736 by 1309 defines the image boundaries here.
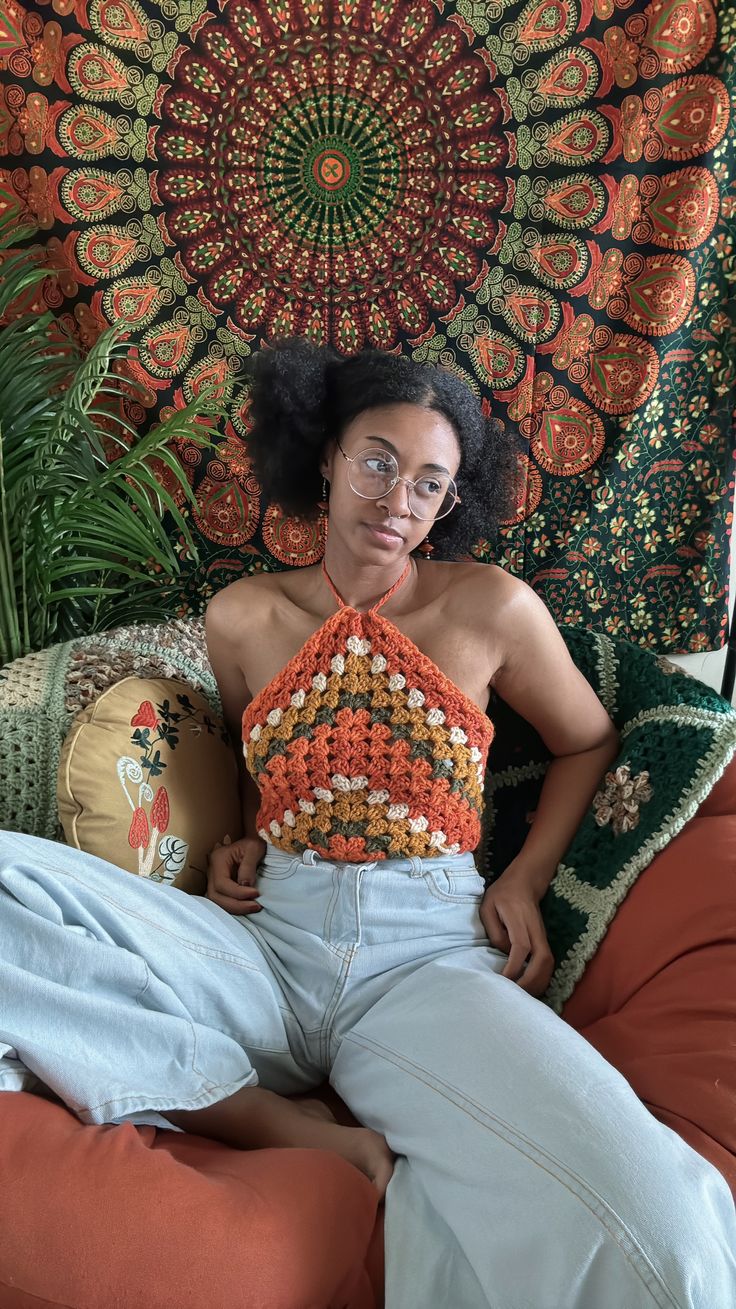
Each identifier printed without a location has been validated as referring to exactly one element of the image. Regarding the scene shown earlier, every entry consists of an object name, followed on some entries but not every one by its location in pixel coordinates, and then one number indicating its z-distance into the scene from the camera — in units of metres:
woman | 0.90
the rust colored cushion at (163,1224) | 0.86
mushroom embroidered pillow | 1.39
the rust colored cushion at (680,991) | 1.06
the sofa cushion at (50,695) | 1.46
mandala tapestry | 1.76
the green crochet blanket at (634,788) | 1.31
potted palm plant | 1.71
